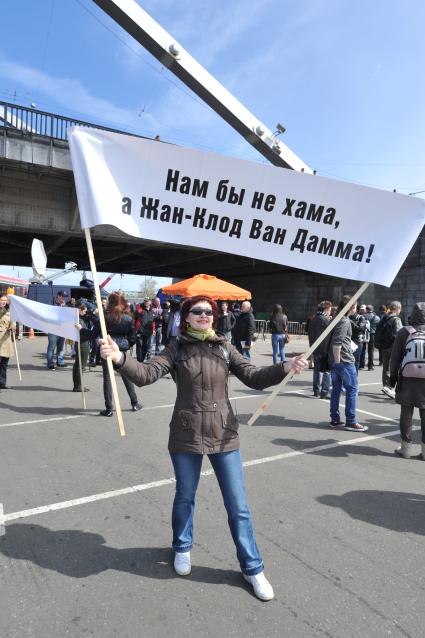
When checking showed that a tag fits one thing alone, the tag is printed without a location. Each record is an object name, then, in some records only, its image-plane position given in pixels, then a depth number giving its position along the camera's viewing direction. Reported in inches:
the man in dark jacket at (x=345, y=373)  244.8
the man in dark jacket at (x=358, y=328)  381.6
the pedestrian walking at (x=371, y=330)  514.9
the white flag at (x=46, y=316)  298.8
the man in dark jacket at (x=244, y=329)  429.7
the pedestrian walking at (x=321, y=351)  323.3
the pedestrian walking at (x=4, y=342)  327.0
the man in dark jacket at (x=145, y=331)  519.8
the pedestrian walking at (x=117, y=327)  252.7
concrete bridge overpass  568.7
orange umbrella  523.2
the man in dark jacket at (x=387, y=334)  352.1
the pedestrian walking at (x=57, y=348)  450.7
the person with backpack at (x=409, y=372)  195.6
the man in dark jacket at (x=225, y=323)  481.7
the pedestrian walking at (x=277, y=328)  485.4
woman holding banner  102.3
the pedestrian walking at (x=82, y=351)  286.2
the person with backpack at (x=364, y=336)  455.8
